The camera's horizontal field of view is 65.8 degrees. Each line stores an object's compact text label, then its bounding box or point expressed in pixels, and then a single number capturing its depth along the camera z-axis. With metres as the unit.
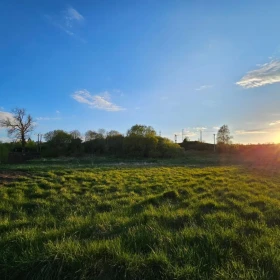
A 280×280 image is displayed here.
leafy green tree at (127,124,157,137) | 63.75
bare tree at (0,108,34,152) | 59.47
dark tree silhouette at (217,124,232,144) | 71.28
